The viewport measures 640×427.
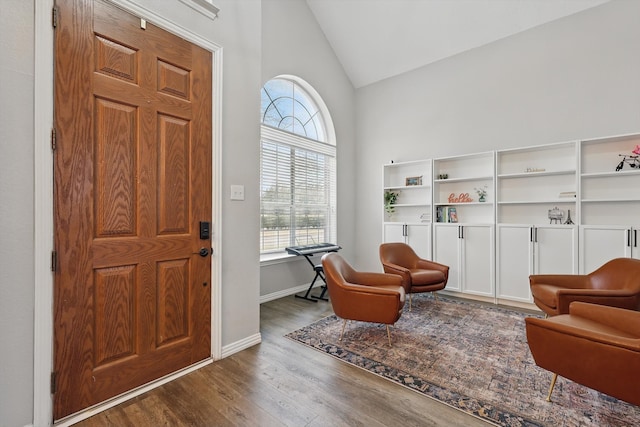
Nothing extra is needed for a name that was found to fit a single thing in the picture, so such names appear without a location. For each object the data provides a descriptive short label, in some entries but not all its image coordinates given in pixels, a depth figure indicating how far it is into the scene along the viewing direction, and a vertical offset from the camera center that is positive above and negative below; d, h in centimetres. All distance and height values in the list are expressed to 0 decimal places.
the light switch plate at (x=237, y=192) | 249 +18
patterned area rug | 176 -123
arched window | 422 +75
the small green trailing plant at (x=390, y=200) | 510 +24
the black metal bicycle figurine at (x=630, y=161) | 322 +62
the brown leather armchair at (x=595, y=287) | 251 -71
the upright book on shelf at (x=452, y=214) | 442 -1
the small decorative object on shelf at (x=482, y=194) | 425 +30
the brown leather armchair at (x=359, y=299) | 257 -80
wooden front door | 164 +6
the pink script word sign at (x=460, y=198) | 439 +25
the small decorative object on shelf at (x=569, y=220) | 359 -7
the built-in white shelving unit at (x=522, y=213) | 329 +1
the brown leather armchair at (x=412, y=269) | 354 -75
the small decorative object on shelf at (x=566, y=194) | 356 +26
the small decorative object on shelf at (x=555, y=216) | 368 -2
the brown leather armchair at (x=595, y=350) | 148 -78
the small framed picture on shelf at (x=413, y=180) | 480 +56
